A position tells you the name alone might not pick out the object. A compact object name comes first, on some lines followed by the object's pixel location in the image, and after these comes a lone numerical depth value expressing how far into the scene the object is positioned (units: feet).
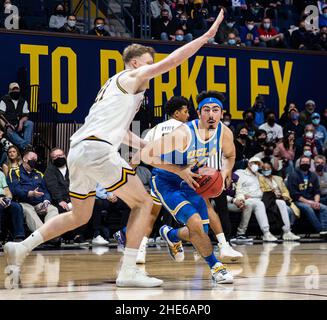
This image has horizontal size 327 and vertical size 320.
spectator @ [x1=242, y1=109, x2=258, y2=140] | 62.75
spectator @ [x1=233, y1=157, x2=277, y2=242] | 52.85
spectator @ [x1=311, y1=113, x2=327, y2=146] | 66.74
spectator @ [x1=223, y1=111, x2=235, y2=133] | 61.98
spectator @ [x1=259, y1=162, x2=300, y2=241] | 54.75
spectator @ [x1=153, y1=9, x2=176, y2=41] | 66.74
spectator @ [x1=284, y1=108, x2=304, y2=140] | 65.82
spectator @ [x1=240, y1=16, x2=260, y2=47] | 71.31
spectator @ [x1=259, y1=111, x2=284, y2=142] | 64.23
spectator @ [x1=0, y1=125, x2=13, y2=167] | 49.93
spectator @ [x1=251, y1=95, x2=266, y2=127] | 66.08
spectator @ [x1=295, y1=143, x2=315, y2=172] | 60.08
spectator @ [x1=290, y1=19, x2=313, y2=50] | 73.46
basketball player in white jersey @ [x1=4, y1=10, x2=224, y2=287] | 23.63
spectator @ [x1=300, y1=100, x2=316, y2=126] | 67.41
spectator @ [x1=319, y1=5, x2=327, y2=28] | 77.47
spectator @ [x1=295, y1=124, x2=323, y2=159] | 63.36
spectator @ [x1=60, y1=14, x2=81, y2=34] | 62.75
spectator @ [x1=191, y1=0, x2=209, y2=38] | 69.42
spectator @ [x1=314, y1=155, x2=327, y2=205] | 59.21
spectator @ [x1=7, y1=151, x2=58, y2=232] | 46.36
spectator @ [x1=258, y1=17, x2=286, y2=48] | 72.23
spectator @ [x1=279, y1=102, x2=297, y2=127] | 67.80
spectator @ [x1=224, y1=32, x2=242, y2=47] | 69.62
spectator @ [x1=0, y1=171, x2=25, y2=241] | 45.11
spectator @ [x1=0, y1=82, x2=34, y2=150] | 54.39
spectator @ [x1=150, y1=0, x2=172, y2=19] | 68.74
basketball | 28.40
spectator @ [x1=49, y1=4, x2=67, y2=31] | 63.52
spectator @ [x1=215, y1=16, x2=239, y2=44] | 70.23
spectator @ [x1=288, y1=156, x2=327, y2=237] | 56.54
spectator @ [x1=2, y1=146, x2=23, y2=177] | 48.45
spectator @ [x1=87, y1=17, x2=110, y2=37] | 63.77
